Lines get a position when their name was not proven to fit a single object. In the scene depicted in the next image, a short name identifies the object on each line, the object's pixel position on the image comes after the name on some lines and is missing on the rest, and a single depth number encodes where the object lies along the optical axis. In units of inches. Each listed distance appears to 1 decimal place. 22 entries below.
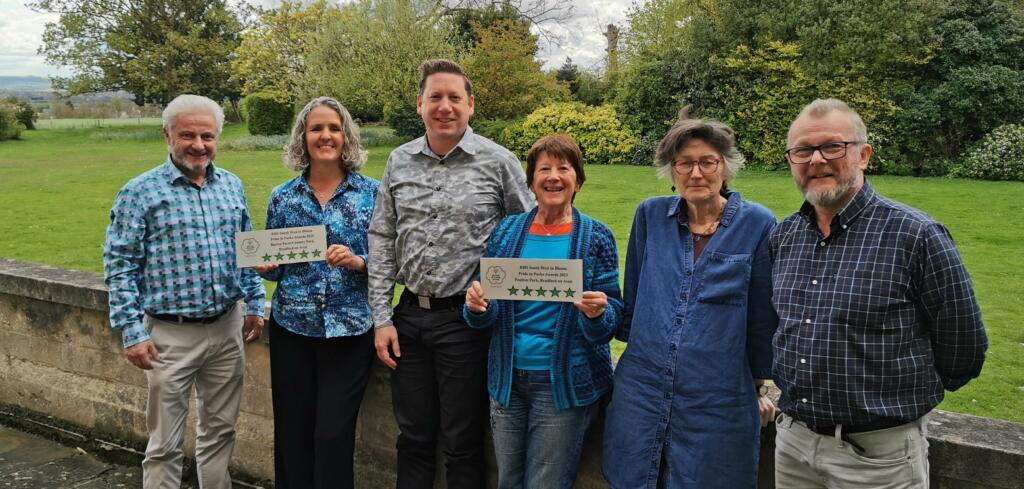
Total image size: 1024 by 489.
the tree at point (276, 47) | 1421.0
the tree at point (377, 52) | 989.2
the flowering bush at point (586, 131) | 803.4
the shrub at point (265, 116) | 1222.9
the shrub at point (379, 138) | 1032.2
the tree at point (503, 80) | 1007.0
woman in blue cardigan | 104.2
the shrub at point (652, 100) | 807.7
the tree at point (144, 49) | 1657.2
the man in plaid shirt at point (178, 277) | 123.6
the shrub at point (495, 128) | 905.5
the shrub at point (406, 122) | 1008.9
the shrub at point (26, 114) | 1451.4
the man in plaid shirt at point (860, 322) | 82.4
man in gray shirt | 117.5
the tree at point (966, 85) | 661.9
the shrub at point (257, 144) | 1034.1
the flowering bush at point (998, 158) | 611.2
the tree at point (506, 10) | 1278.3
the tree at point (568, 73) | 1459.2
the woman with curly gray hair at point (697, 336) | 93.6
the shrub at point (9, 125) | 1229.1
